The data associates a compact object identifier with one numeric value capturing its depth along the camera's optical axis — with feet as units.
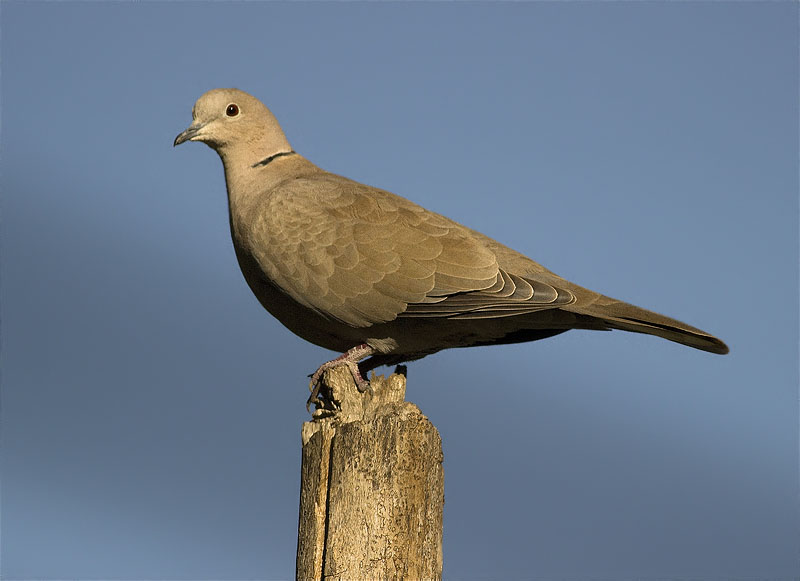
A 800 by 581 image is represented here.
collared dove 32.35
